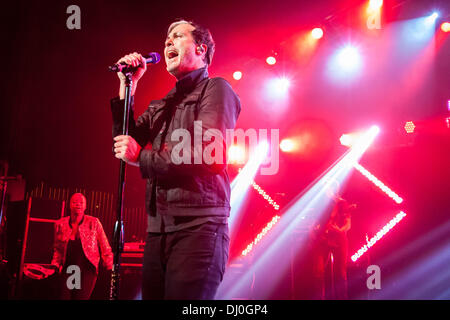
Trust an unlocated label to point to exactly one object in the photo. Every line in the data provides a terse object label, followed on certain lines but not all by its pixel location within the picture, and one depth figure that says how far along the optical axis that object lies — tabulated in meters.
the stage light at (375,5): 5.82
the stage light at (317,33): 6.78
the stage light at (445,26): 6.36
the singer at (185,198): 1.49
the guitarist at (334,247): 6.06
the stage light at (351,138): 7.75
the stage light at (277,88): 8.25
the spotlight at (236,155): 8.29
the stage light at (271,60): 7.57
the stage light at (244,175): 8.27
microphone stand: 1.61
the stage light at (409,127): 7.04
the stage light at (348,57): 7.39
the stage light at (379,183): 7.54
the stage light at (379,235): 6.86
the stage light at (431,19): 6.31
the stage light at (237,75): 7.66
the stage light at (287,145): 8.80
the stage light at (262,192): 8.20
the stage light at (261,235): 6.81
